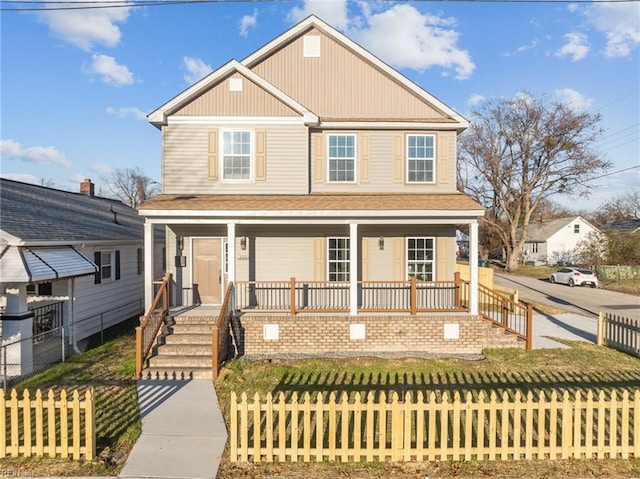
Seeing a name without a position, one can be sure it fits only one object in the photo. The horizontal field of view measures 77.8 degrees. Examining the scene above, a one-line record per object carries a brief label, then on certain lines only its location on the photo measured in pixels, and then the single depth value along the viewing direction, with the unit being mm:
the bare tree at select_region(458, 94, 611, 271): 37375
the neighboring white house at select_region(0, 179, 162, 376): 8985
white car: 29156
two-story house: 10828
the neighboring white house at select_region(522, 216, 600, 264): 51719
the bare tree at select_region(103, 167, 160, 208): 68688
